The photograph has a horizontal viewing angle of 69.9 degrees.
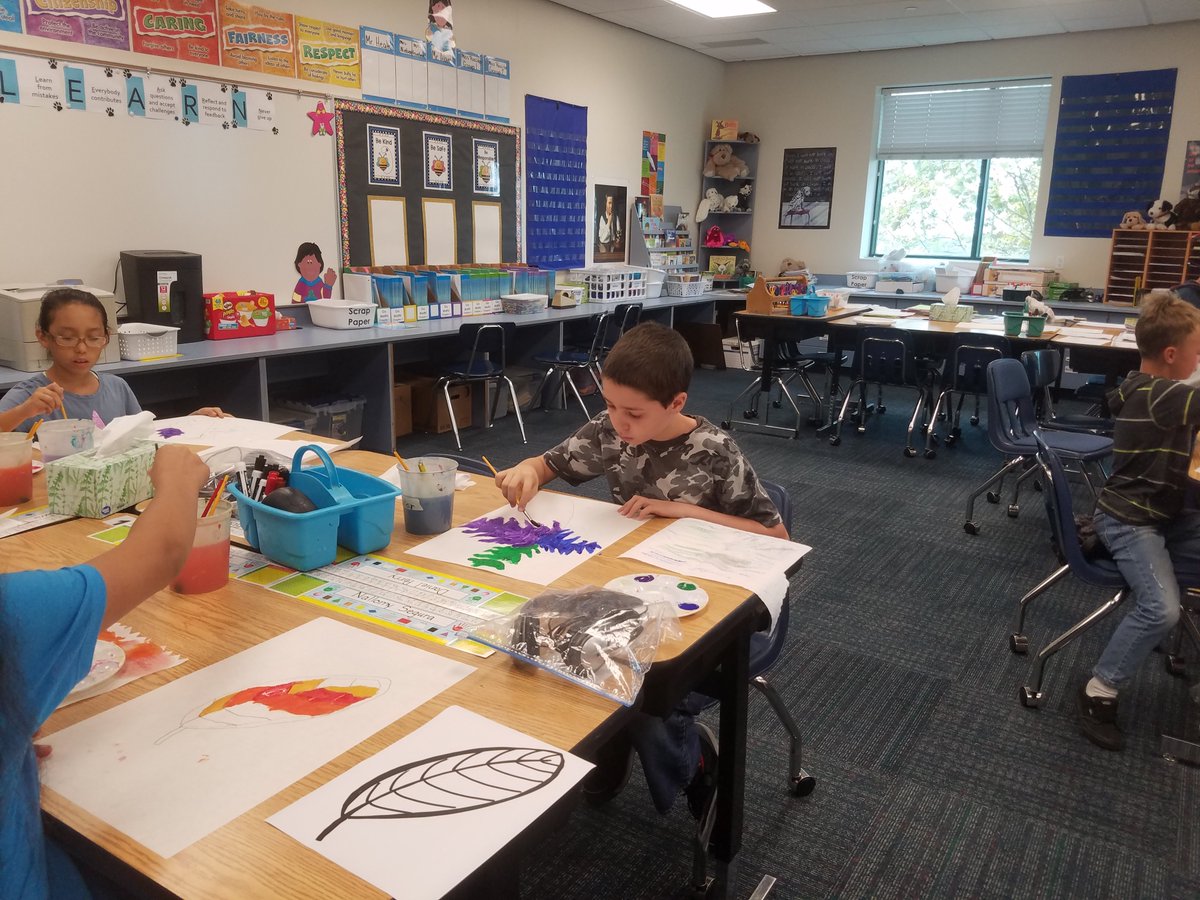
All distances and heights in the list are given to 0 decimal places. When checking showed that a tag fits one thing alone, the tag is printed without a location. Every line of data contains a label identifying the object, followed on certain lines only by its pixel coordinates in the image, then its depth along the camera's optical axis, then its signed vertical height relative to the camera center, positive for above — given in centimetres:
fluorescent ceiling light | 591 +176
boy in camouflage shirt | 154 -43
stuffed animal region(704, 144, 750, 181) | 813 +91
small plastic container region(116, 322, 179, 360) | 357 -37
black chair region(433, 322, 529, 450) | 491 -63
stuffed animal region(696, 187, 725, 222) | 820 +55
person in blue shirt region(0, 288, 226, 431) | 229 -27
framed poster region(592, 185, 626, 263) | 706 +29
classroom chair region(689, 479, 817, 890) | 156 -89
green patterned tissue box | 154 -41
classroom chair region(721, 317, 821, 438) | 562 -76
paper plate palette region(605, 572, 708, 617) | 122 -47
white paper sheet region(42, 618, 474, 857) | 81 -50
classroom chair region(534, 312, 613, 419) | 568 -65
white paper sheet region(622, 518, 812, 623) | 134 -48
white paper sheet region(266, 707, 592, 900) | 74 -51
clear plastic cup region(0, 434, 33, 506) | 160 -41
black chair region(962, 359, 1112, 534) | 357 -71
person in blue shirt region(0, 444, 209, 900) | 72 -37
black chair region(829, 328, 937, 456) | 512 -60
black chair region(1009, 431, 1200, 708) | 222 -75
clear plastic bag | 103 -47
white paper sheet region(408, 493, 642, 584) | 140 -48
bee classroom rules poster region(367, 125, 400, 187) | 501 +58
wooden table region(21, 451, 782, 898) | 73 -50
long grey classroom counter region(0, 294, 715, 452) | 391 -58
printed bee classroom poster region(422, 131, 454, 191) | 536 +59
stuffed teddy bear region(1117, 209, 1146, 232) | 645 +36
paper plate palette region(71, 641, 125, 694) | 100 -49
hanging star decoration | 466 +71
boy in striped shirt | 213 -63
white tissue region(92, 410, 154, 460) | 163 -35
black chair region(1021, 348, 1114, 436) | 405 -54
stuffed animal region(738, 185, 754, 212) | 833 +63
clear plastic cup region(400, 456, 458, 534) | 151 -41
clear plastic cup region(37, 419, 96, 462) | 177 -38
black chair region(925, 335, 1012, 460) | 486 -66
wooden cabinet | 620 +6
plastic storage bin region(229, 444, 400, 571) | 133 -42
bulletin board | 496 +43
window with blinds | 713 +84
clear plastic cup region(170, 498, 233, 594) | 124 -44
